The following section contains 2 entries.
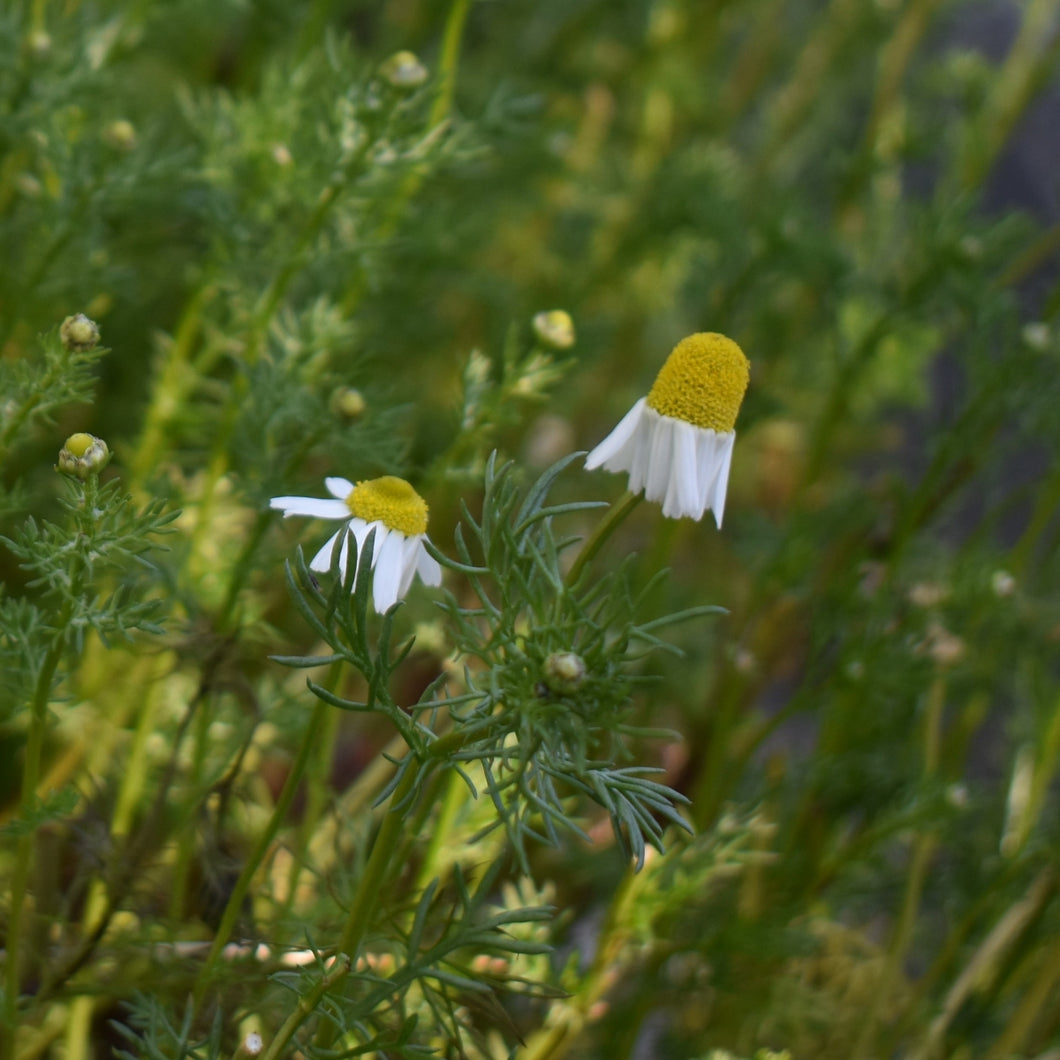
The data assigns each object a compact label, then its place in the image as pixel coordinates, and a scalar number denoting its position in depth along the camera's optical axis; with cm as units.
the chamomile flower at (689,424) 59
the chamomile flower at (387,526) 60
